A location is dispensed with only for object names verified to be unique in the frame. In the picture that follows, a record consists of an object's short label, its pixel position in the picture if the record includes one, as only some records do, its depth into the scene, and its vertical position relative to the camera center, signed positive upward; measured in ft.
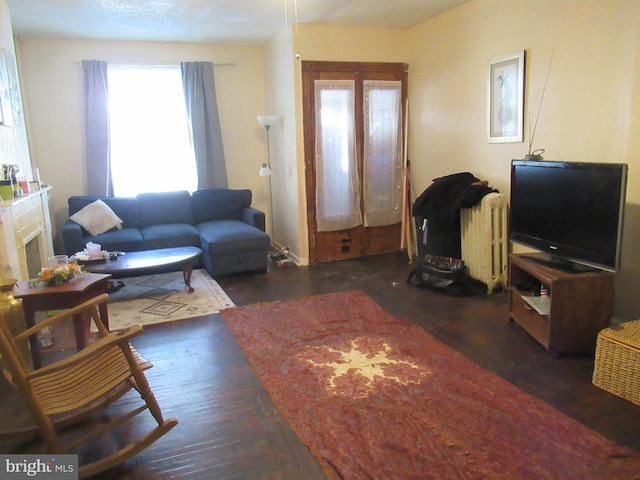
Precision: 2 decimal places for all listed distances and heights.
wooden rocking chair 6.04 -3.20
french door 17.12 -0.18
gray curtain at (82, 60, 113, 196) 17.61 +1.24
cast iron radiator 13.35 -2.68
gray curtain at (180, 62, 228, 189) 18.86 +1.36
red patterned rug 6.58 -4.31
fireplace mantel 9.91 -1.71
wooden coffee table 13.11 -2.94
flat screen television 9.00 -1.46
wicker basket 7.97 -3.75
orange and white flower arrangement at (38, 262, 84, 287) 9.56 -2.27
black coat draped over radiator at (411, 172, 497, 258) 13.88 -1.89
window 18.31 +1.04
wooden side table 9.04 -2.65
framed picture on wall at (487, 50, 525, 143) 12.86 +1.23
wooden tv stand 9.50 -3.32
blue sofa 16.03 -2.57
